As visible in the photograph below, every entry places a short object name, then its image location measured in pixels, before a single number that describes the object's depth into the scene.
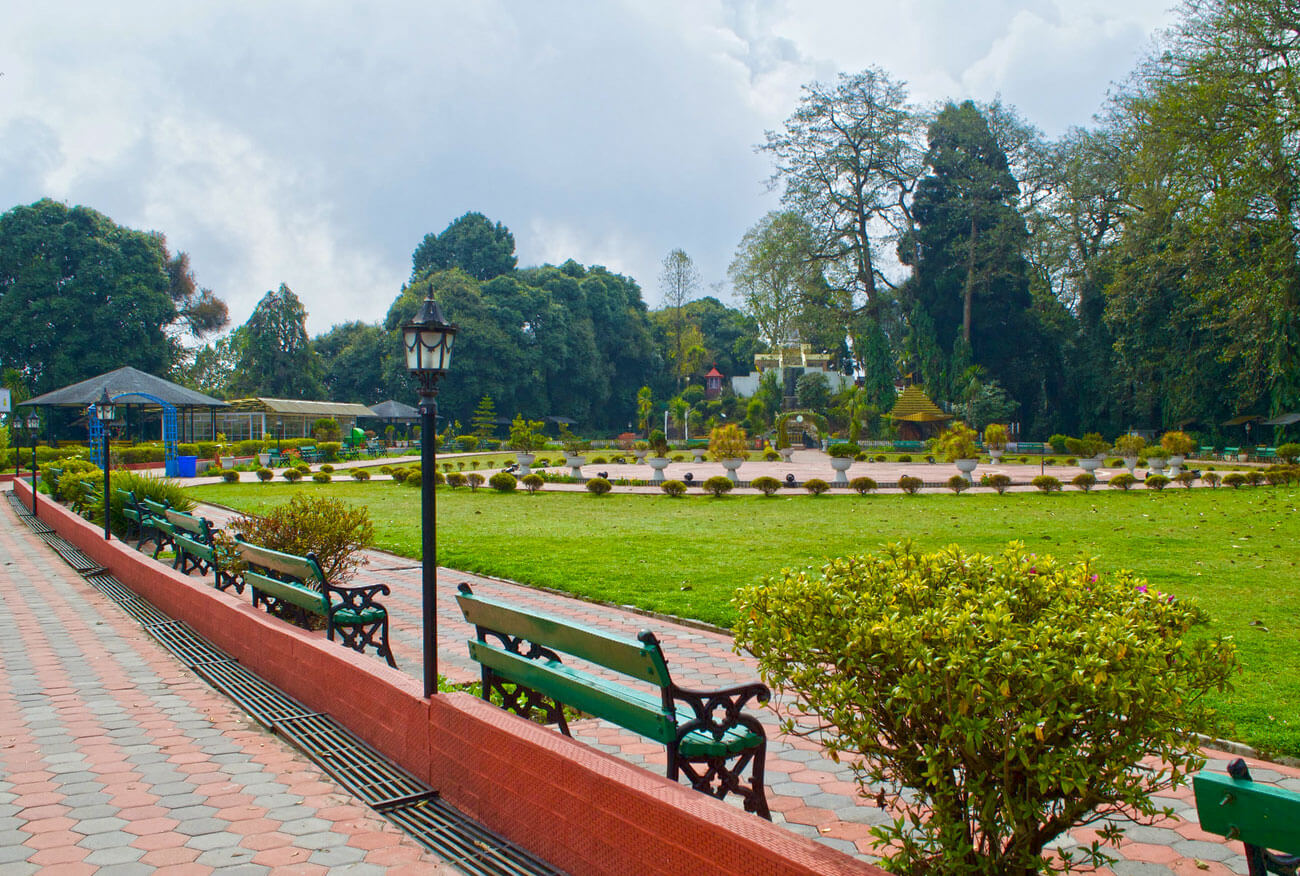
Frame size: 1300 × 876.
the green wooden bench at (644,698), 2.86
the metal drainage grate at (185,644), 6.02
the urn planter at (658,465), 22.41
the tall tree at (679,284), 67.50
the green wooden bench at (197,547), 7.58
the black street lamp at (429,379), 3.71
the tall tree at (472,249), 62.62
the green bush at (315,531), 6.93
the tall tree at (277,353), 56.94
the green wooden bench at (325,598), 5.32
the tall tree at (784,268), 46.09
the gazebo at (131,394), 28.80
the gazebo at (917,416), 43.44
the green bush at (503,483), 20.80
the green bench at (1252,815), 1.68
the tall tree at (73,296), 41.19
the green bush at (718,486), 18.88
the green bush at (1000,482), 19.14
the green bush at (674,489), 18.93
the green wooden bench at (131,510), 10.83
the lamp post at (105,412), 13.72
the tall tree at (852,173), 45.28
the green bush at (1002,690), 1.95
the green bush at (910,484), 19.20
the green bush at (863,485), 19.22
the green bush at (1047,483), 18.73
